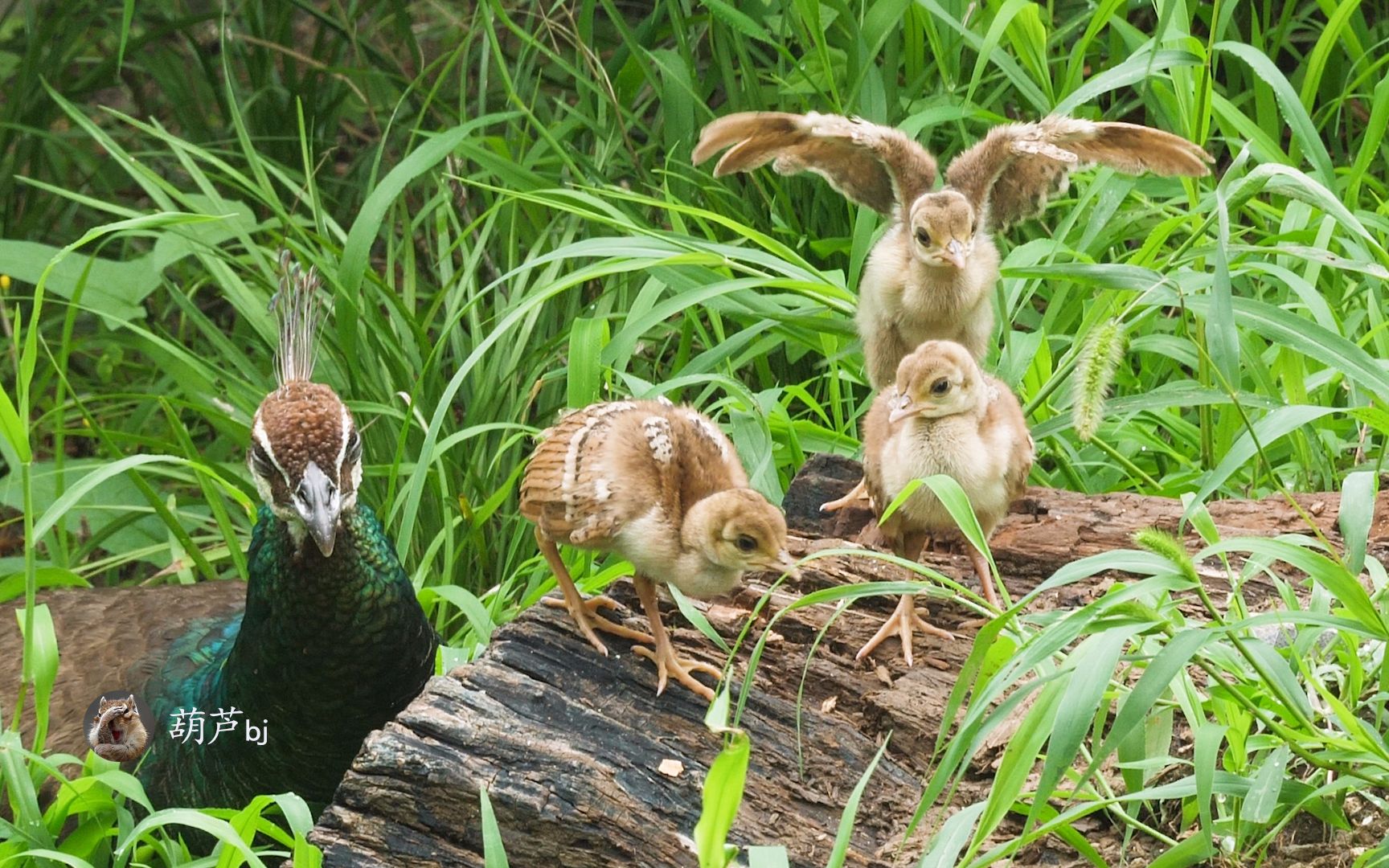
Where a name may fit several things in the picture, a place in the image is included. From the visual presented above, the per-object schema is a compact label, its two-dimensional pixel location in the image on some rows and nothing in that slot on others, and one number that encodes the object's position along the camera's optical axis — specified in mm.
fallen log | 4668
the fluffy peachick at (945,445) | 5930
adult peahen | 5754
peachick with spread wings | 6883
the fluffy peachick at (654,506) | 5070
